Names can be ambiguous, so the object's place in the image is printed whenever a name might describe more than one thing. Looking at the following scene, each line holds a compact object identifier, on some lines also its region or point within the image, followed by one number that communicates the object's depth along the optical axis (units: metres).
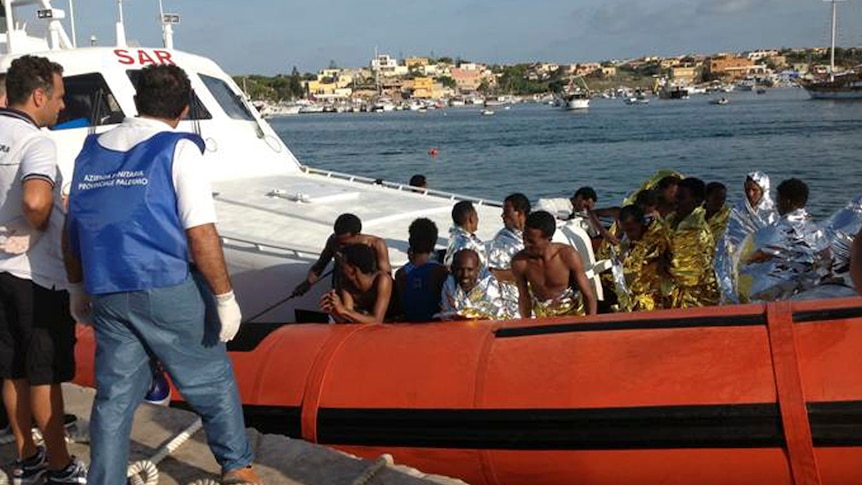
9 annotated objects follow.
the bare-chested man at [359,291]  5.05
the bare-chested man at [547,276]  5.16
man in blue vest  2.93
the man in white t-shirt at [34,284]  3.25
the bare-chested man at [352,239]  5.68
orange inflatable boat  3.54
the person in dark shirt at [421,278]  5.36
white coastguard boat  6.82
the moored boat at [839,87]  83.06
